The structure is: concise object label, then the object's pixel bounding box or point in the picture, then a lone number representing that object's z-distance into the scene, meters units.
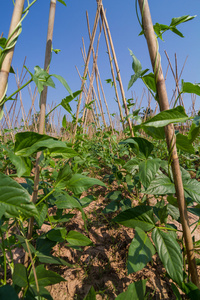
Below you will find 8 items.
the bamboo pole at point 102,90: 2.69
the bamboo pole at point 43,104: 0.61
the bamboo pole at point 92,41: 1.56
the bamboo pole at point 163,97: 0.49
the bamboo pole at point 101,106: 2.07
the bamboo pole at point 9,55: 0.41
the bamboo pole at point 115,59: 1.17
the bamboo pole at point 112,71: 1.46
